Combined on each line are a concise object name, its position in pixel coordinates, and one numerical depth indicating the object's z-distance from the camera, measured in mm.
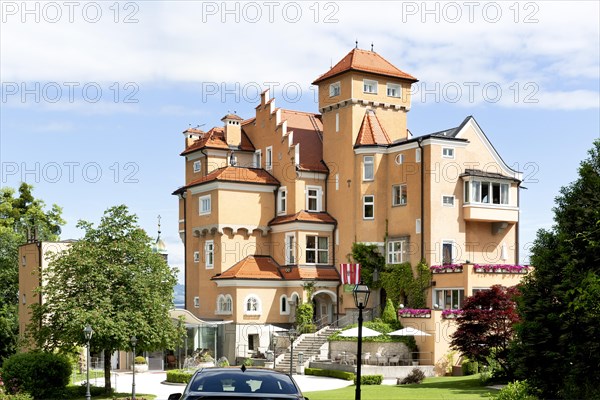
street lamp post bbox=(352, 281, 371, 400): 20338
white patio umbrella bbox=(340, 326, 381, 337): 42594
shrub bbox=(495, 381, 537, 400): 22109
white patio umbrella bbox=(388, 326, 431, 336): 43062
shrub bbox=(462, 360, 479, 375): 40953
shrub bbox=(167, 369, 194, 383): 41531
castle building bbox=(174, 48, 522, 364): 48062
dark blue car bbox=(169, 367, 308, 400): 11328
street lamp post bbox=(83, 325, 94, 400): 30581
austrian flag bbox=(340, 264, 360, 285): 50094
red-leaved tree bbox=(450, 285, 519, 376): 35281
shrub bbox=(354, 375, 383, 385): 37812
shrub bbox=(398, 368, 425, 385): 37750
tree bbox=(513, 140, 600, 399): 19766
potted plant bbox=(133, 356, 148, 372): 50906
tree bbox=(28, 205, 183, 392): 34781
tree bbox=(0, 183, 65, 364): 56875
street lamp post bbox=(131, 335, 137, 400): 34125
